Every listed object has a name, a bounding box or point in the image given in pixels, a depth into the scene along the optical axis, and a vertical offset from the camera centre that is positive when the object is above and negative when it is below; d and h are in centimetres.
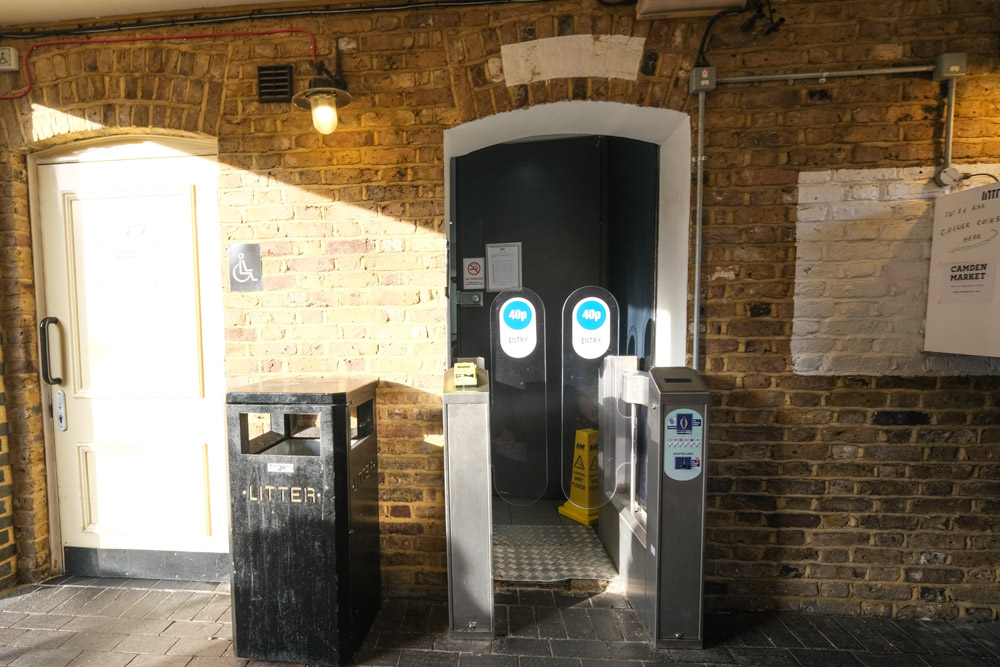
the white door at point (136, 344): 263 -22
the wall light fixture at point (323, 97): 216 +100
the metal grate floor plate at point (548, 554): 263 -155
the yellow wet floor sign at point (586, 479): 330 -127
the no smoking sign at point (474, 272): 365 +26
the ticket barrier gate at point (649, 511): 207 -96
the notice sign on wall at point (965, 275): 195 +12
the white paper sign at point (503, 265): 362 +31
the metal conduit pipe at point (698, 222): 227 +41
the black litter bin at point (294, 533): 196 -99
